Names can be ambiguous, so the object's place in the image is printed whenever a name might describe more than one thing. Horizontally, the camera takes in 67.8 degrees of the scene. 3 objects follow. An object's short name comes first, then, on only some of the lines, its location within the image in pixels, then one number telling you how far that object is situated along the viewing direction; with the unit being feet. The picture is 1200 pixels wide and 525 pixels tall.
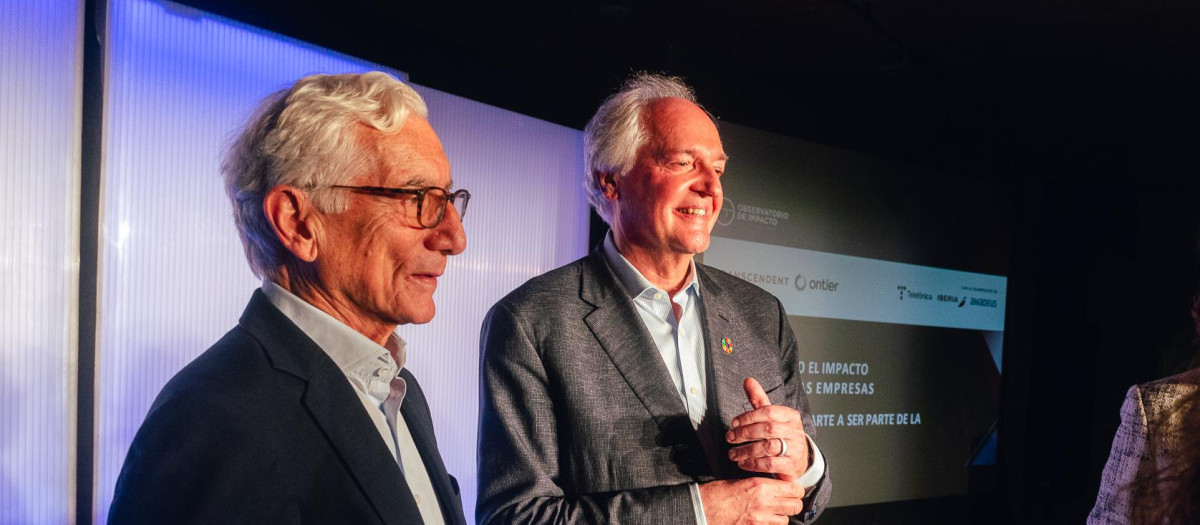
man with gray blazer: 5.03
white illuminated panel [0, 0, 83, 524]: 8.03
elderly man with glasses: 3.03
